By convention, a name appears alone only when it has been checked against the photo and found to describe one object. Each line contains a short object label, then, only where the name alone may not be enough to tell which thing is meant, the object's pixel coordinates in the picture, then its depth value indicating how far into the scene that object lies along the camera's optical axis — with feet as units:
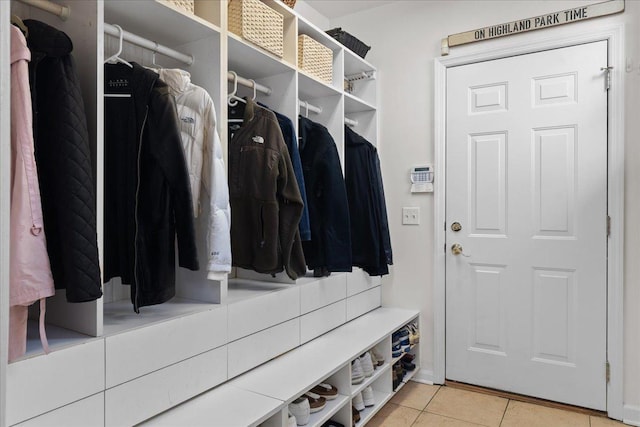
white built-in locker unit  3.69
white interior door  7.93
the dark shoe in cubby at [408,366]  9.27
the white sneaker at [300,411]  5.76
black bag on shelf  8.82
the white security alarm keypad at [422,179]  9.38
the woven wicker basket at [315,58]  7.48
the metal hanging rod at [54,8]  4.04
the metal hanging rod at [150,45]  4.63
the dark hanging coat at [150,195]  4.53
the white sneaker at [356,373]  7.04
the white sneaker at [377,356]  7.94
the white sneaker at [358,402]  7.19
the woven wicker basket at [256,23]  6.00
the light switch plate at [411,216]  9.59
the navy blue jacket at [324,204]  7.43
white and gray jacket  5.08
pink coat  3.33
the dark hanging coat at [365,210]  8.54
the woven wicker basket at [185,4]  5.04
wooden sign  7.75
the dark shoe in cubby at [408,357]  9.36
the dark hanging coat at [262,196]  6.04
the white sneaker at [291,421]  5.40
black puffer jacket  3.59
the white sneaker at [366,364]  7.32
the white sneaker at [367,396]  7.47
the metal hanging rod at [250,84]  6.18
